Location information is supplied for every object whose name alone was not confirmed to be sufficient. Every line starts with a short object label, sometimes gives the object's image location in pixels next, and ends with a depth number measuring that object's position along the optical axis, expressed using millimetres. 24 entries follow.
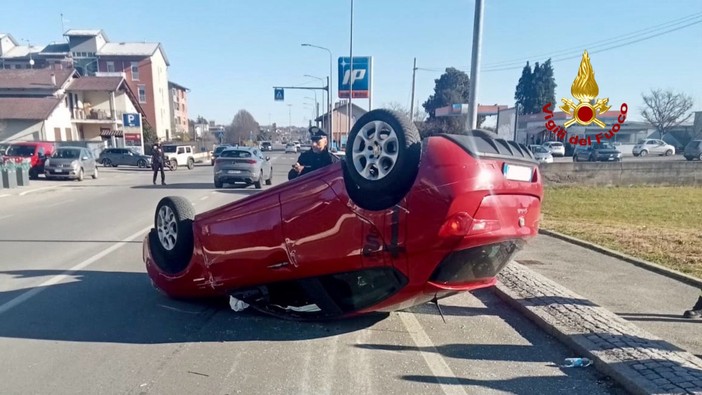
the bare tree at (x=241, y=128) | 97225
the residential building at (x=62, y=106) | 38844
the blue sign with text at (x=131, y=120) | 47250
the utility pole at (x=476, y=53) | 7379
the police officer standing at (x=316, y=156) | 6619
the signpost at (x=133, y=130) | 47500
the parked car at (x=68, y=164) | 21984
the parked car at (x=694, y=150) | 33844
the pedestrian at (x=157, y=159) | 20266
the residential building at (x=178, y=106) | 79250
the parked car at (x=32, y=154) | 22859
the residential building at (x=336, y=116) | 58675
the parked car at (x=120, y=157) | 36156
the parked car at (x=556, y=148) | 44469
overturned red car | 3312
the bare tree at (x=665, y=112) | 59594
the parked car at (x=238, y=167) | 18234
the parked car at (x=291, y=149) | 72262
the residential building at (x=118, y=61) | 62906
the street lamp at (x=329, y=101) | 38809
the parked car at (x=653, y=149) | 44625
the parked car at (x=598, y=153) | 36281
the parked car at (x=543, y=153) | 33391
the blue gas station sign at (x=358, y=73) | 27719
